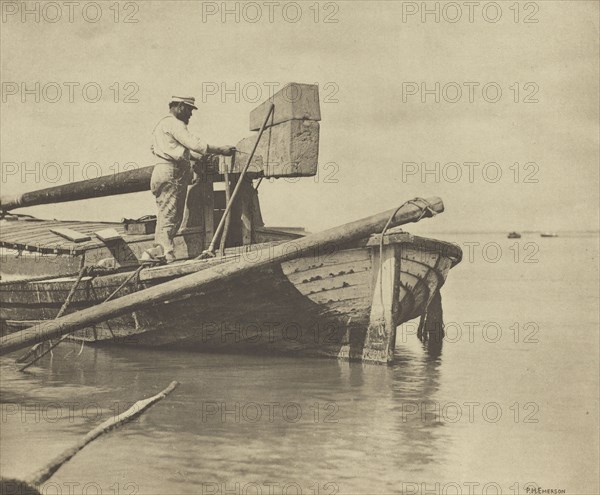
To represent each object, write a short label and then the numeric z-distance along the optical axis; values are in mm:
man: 10867
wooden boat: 10406
